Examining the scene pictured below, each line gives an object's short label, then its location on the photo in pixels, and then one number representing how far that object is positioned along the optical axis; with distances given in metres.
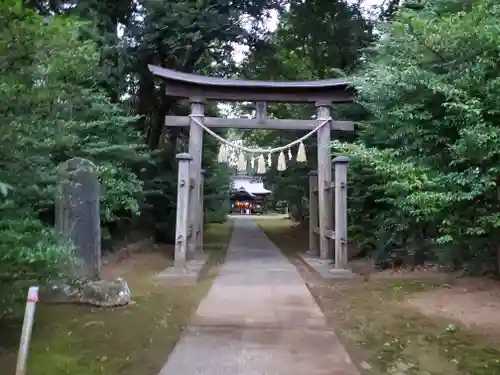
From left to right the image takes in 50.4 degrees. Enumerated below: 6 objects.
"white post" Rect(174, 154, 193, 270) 11.16
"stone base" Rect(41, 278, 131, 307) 7.19
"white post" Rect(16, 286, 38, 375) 3.45
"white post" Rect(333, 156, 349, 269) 11.02
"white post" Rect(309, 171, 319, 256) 15.22
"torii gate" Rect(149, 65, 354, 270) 12.53
